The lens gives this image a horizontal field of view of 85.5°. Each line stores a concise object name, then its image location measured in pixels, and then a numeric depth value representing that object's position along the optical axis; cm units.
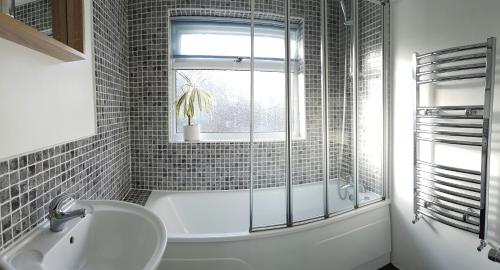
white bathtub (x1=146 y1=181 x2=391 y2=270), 160
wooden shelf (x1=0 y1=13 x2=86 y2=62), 72
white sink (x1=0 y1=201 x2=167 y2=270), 88
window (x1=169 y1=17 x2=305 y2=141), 241
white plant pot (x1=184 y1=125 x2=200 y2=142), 231
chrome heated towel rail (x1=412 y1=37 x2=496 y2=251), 147
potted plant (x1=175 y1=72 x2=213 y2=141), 226
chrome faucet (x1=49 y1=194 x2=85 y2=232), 99
